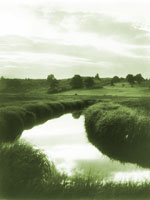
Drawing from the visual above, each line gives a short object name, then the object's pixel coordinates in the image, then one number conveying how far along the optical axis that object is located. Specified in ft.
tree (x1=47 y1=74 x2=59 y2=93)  314.76
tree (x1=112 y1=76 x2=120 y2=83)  343.40
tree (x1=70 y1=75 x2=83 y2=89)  289.25
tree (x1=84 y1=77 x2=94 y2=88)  302.04
